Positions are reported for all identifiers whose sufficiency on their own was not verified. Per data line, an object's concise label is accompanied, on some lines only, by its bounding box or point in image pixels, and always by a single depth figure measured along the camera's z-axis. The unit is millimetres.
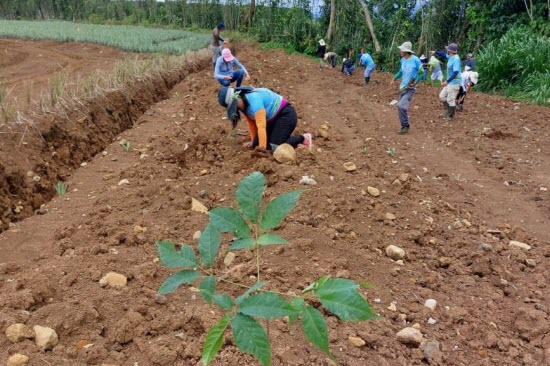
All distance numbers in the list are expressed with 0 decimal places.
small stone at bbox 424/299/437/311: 2697
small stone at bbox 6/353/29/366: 1975
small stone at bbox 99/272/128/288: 2699
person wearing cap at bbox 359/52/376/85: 12133
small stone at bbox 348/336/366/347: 2271
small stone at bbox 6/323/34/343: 2129
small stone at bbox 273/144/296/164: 4832
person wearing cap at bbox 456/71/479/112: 8624
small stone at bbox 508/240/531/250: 3608
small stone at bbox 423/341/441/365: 2250
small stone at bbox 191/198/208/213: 3846
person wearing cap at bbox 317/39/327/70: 14891
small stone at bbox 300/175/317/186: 4219
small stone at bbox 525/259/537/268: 3321
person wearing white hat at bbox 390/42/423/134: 7094
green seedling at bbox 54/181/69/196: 4777
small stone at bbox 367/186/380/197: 4133
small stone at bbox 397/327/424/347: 2348
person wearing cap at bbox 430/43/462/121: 7840
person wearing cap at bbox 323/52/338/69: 15583
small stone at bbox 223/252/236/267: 3027
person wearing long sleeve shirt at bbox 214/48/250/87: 7828
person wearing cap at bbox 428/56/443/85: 10425
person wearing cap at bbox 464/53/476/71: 9602
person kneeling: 4949
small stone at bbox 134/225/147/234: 3438
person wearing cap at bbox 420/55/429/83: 12033
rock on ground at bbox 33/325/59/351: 2152
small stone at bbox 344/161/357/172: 4925
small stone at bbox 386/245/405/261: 3236
